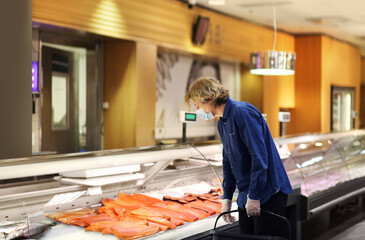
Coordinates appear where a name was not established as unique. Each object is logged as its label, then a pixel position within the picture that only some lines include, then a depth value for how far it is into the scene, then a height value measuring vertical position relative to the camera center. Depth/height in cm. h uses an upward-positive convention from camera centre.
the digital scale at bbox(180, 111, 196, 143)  346 -4
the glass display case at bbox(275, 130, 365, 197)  413 -48
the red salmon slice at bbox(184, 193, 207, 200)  330 -60
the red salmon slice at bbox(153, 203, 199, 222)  290 -65
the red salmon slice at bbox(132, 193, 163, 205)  309 -59
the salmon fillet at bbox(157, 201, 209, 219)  300 -64
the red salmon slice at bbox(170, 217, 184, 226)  280 -67
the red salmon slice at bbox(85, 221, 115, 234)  255 -65
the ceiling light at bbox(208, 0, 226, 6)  619 +149
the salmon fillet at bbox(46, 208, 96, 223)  263 -61
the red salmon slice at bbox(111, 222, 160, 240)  252 -66
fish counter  247 -48
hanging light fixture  506 +57
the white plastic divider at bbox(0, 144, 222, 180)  227 -28
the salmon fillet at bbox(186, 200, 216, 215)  307 -64
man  248 -23
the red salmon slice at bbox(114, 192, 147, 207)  300 -58
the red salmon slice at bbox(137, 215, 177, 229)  274 -65
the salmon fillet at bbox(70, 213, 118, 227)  260 -62
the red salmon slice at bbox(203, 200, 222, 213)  311 -64
